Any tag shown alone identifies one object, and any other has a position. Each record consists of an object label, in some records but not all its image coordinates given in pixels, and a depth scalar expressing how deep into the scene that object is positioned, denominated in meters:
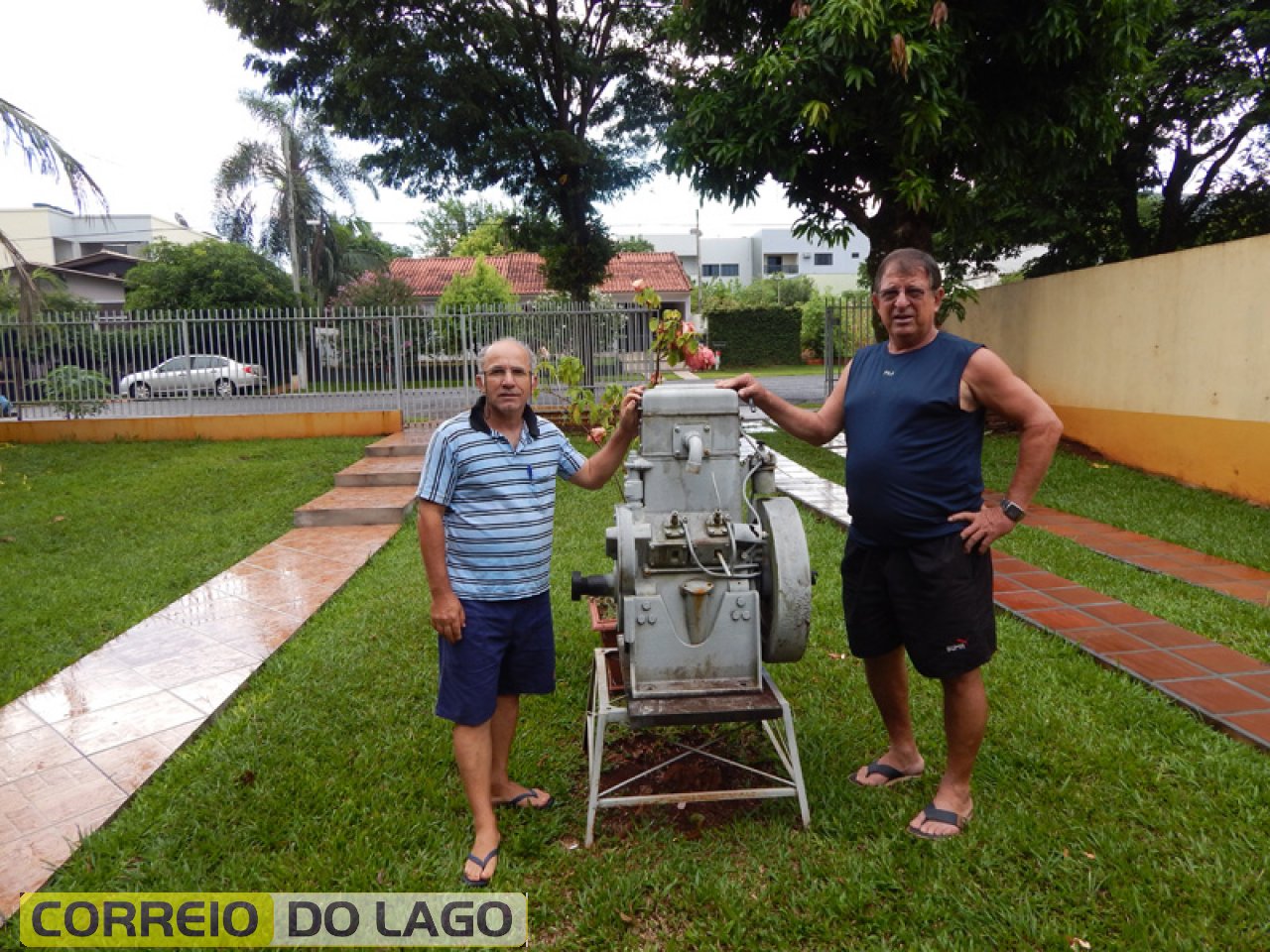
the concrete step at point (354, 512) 6.87
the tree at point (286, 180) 24.47
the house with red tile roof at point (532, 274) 27.41
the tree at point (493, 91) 11.12
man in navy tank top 2.28
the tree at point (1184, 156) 9.63
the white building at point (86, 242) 25.11
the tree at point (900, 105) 6.32
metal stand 2.28
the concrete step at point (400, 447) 9.53
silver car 11.30
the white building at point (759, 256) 43.44
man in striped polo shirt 2.29
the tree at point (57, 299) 17.51
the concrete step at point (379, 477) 8.12
